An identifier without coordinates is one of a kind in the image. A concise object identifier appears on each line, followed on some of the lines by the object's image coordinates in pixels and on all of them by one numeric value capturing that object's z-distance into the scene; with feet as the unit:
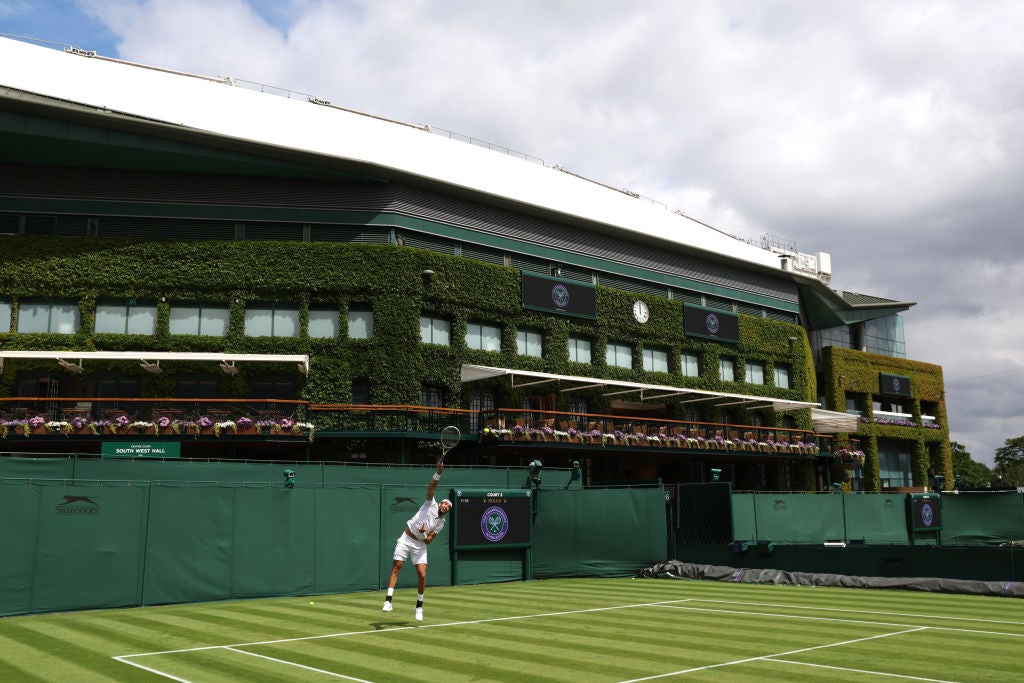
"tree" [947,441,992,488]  383.57
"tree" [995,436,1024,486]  395.55
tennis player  52.03
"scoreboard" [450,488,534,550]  86.07
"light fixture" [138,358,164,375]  123.44
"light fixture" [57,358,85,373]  120.98
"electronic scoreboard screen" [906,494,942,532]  122.01
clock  165.89
